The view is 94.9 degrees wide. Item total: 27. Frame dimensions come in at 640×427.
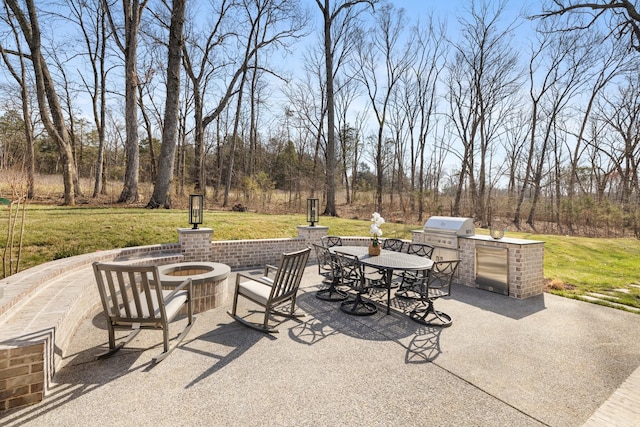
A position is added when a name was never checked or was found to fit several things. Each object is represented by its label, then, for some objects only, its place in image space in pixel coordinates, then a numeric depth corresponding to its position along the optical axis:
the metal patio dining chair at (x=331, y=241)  5.91
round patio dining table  3.87
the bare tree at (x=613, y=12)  5.38
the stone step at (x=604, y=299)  4.37
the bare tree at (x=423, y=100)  17.12
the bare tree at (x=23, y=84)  9.29
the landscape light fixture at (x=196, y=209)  5.51
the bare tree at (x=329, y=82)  13.39
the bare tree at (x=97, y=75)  13.29
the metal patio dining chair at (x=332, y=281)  4.38
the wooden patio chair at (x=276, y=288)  3.26
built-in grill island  4.83
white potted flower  4.56
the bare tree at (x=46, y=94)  8.47
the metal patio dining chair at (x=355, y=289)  4.01
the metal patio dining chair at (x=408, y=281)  4.12
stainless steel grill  5.74
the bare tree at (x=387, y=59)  17.11
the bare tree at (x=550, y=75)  16.05
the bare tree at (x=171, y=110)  10.00
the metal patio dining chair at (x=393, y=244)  5.98
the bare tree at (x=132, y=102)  10.21
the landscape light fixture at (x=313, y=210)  7.06
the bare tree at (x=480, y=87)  15.42
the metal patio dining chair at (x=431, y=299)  3.68
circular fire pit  3.81
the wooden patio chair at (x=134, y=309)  2.49
